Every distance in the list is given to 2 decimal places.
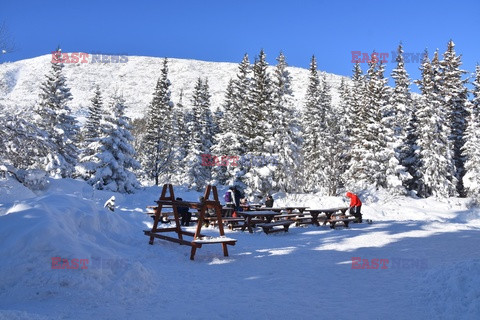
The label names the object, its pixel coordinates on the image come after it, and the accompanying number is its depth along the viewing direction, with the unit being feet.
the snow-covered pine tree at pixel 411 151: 123.51
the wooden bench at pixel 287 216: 57.26
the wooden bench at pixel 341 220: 53.36
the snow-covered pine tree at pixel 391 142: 108.78
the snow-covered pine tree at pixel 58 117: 99.25
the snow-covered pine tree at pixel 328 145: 109.09
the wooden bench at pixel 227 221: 51.71
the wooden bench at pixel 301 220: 56.12
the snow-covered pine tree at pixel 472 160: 104.88
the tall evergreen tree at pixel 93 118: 134.62
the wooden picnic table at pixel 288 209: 58.78
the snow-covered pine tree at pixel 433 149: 114.62
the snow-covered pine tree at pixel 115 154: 92.99
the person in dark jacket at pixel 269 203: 66.18
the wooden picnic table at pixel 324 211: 55.46
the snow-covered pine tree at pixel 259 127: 101.55
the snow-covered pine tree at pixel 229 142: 107.76
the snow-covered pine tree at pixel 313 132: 138.31
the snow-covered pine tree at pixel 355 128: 120.26
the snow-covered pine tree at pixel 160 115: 136.76
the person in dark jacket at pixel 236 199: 59.47
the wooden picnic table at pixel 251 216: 48.55
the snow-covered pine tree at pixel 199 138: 140.97
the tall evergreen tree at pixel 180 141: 160.15
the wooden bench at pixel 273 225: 48.06
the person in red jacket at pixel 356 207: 57.77
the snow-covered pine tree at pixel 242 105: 111.45
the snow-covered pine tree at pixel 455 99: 129.59
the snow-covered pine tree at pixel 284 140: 104.42
